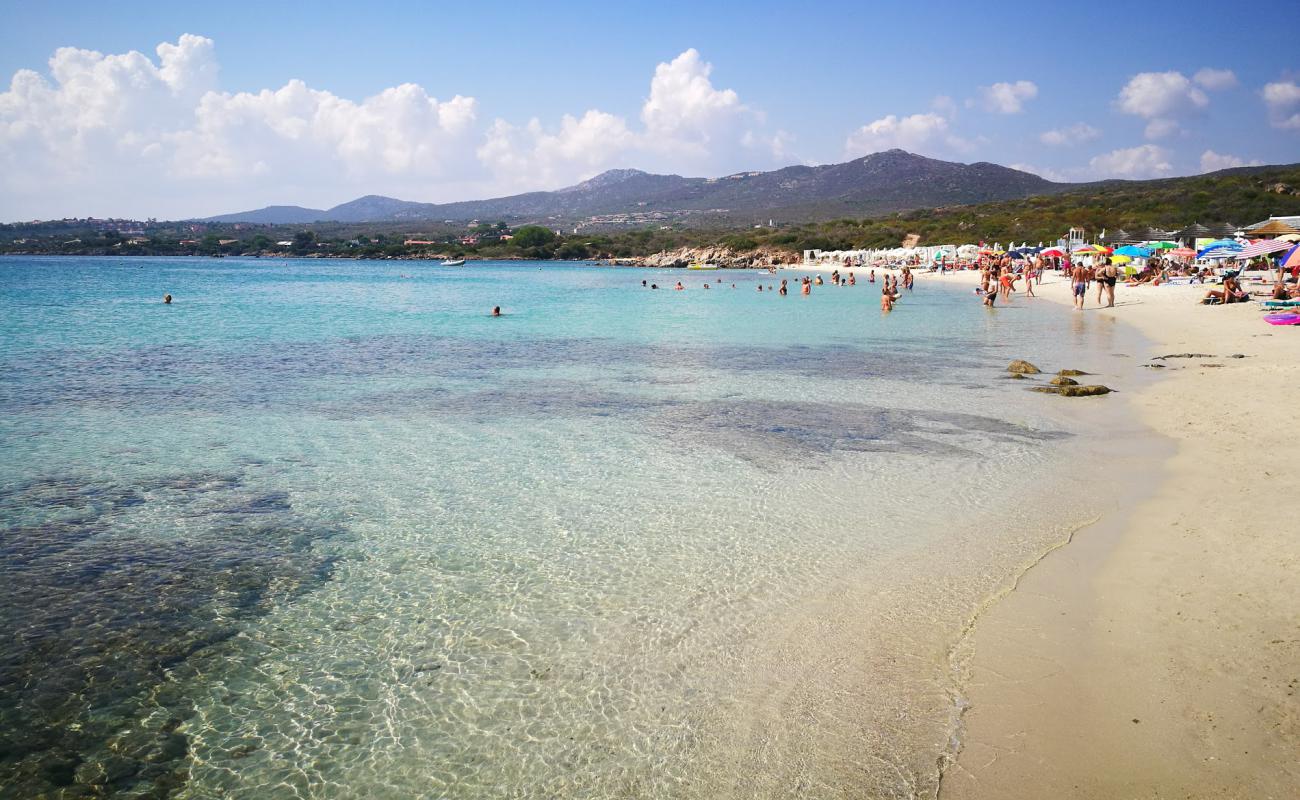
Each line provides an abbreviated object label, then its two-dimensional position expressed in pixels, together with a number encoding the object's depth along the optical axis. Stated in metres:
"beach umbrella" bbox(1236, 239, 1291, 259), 28.99
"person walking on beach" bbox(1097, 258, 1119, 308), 32.12
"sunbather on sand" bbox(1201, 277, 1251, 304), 27.77
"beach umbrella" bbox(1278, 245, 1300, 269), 23.72
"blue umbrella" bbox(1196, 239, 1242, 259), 36.40
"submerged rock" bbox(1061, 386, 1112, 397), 13.96
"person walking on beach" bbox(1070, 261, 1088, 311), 31.26
